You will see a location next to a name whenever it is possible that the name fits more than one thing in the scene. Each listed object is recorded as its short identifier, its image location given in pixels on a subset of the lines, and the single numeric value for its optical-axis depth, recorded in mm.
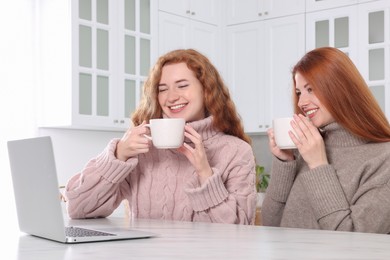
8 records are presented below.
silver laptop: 1118
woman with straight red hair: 1621
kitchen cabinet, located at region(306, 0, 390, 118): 3992
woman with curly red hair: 1769
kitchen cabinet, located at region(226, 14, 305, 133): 4407
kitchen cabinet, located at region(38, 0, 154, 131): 3705
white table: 969
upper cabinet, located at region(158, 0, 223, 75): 4320
